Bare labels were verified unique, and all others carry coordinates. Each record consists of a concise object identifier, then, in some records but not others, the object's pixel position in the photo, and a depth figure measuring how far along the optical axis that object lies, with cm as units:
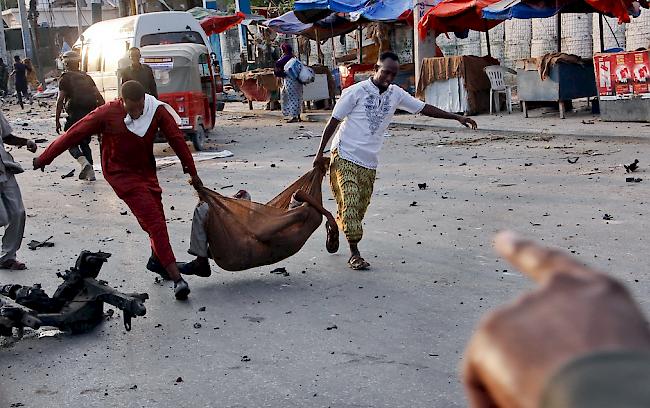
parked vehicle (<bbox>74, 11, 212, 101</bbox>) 1695
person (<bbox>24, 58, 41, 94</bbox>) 3716
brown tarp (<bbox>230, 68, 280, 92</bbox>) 2359
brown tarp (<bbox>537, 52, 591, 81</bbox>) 1677
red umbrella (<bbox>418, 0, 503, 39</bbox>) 1845
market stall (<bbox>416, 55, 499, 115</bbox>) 1906
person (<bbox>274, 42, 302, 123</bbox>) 2070
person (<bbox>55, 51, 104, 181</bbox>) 1269
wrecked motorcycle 536
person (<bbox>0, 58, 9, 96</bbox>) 4156
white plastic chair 1897
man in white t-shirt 695
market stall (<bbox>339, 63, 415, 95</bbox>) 2234
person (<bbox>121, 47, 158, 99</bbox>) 1407
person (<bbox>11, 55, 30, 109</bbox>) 3375
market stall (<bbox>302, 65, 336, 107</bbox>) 2222
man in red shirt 631
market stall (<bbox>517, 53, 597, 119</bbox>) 1689
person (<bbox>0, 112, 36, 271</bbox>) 728
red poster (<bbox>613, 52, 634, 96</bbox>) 1515
